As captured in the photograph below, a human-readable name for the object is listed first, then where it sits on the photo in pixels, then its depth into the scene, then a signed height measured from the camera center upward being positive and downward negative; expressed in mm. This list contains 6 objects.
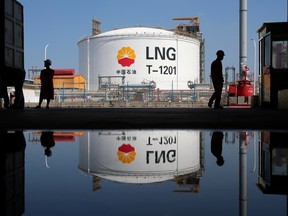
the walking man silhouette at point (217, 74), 10508 +863
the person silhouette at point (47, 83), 11634 +682
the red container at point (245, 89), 19391 +817
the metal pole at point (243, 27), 24031 +5055
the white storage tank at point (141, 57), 39219 +5060
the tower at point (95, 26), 48312 +9947
